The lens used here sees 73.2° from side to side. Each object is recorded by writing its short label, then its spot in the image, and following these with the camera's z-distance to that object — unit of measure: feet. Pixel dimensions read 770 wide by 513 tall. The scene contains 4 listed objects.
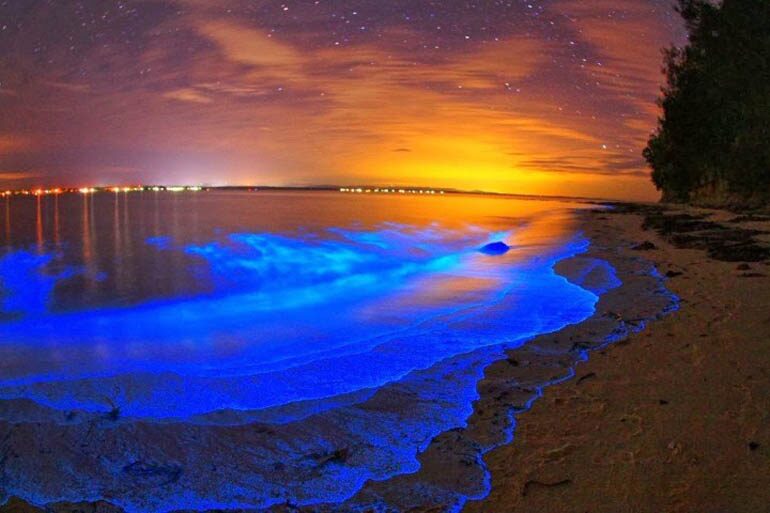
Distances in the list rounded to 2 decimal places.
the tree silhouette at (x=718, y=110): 65.87
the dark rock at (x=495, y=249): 54.75
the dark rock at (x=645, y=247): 45.28
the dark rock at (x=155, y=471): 9.93
